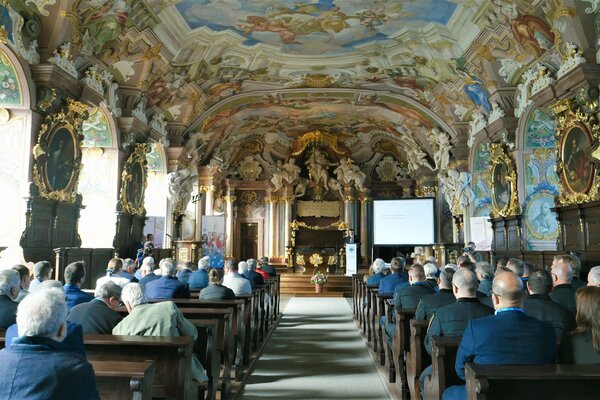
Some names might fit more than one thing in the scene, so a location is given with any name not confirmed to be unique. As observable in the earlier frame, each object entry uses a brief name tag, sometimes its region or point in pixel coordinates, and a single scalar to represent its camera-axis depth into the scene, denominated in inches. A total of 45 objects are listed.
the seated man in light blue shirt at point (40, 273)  221.5
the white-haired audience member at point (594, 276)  187.2
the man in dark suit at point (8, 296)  160.4
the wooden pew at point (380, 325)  281.0
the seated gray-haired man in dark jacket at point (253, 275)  390.6
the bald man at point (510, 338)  119.6
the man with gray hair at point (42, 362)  84.0
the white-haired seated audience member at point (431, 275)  273.5
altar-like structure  932.6
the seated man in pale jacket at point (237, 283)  319.3
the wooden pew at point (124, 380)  109.3
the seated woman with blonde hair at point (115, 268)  278.4
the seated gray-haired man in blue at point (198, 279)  356.8
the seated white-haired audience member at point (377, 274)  385.7
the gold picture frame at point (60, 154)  358.3
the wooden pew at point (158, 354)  139.9
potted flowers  690.8
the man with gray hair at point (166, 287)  266.2
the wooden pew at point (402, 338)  212.5
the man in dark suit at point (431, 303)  189.9
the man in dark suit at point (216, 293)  269.9
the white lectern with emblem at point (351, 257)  696.9
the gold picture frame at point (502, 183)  495.5
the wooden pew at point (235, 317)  245.0
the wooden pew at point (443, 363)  140.7
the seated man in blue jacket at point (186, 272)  368.8
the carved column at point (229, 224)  925.2
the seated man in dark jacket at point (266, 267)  538.5
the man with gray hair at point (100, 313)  162.1
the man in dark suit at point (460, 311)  155.1
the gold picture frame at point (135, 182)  506.1
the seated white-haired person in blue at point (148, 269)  307.1
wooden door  968.9
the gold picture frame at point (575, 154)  350.3
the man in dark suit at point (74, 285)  189.0
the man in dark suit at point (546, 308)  160.9
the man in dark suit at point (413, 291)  238.5
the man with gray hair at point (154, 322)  160.2
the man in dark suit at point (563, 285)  193.0
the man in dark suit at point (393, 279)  321.4
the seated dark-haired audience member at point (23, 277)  207.8
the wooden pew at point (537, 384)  101.3
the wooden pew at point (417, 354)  179.6
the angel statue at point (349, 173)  943.0
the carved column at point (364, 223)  933.8
